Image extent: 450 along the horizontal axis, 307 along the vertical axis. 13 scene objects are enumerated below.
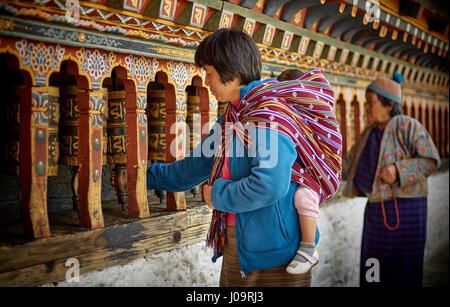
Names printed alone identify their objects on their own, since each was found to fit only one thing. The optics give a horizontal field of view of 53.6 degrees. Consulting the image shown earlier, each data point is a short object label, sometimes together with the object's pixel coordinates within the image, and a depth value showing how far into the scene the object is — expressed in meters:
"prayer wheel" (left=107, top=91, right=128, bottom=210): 2.41
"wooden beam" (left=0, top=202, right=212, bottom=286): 1.69
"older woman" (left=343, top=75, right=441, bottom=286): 3.17
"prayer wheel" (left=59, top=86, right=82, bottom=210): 2.30
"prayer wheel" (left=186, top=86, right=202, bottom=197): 2.82
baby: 1.59
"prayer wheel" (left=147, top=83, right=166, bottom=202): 2.69
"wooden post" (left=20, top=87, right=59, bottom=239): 1.74
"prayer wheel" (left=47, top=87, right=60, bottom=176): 1.98
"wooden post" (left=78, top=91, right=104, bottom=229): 1.97
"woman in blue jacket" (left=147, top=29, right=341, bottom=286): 1.52
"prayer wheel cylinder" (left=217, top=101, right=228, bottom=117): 3.13
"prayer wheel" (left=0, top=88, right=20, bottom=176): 2.07
